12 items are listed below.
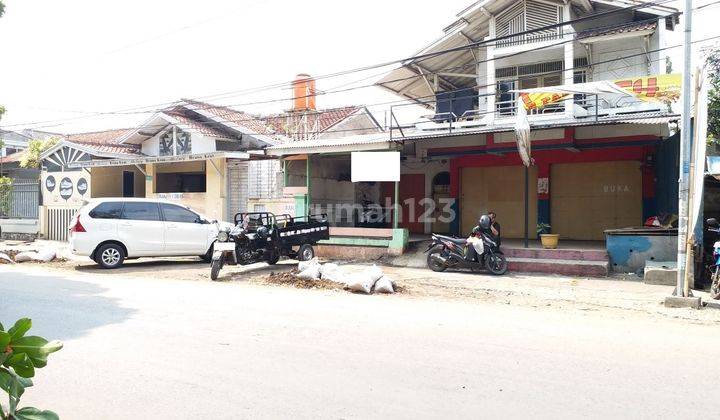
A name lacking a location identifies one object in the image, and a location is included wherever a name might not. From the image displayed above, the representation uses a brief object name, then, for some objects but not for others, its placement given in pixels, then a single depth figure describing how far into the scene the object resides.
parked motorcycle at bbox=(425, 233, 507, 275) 11.88
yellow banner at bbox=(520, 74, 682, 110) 10.84
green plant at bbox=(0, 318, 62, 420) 1.72
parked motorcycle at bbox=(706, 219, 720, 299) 8.66
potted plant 13.14
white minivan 12.38
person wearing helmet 11.74
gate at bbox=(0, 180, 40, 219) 22.16
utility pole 8.30
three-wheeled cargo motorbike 11.48
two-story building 14.11
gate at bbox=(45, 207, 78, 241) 21.19
